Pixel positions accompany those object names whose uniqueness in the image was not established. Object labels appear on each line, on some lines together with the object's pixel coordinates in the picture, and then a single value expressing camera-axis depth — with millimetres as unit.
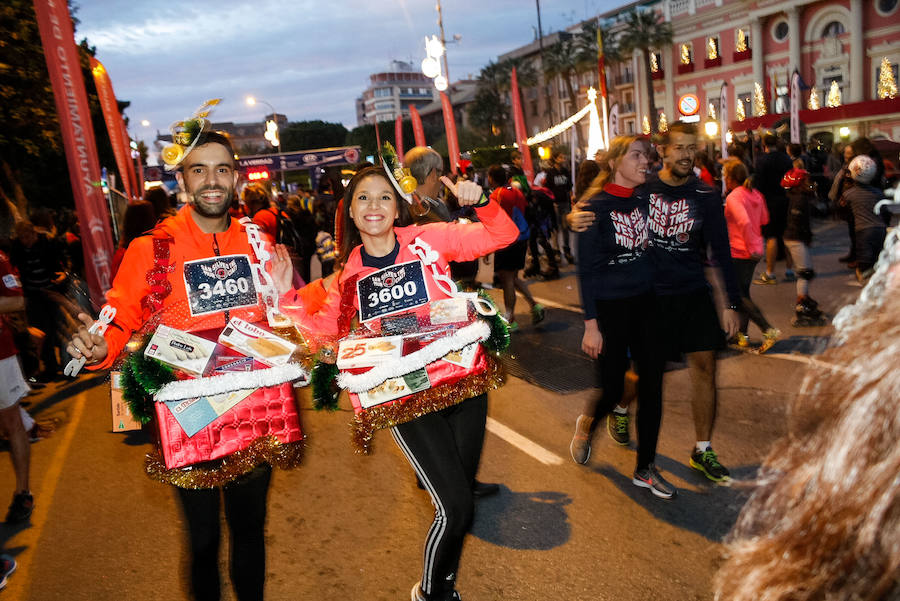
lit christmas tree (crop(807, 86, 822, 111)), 38531
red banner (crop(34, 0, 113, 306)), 6492
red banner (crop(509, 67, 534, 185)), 12655
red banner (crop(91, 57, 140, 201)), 9898
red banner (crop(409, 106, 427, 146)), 14680
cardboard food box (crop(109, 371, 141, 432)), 2662
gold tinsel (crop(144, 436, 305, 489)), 2486
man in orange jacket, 2551
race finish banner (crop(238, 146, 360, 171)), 35594
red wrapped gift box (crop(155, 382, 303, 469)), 2457
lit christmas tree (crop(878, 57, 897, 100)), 34375
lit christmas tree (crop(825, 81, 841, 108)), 36812
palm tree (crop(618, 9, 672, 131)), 47781
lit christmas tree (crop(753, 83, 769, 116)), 39906
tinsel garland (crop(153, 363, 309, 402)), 2414
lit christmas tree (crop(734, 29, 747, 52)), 42375
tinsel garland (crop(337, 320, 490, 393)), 2576
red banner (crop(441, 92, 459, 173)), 11051
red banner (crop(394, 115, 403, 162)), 16206
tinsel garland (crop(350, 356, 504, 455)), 2646
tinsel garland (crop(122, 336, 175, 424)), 2400
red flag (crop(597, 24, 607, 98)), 17156
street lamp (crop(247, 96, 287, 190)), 32938
